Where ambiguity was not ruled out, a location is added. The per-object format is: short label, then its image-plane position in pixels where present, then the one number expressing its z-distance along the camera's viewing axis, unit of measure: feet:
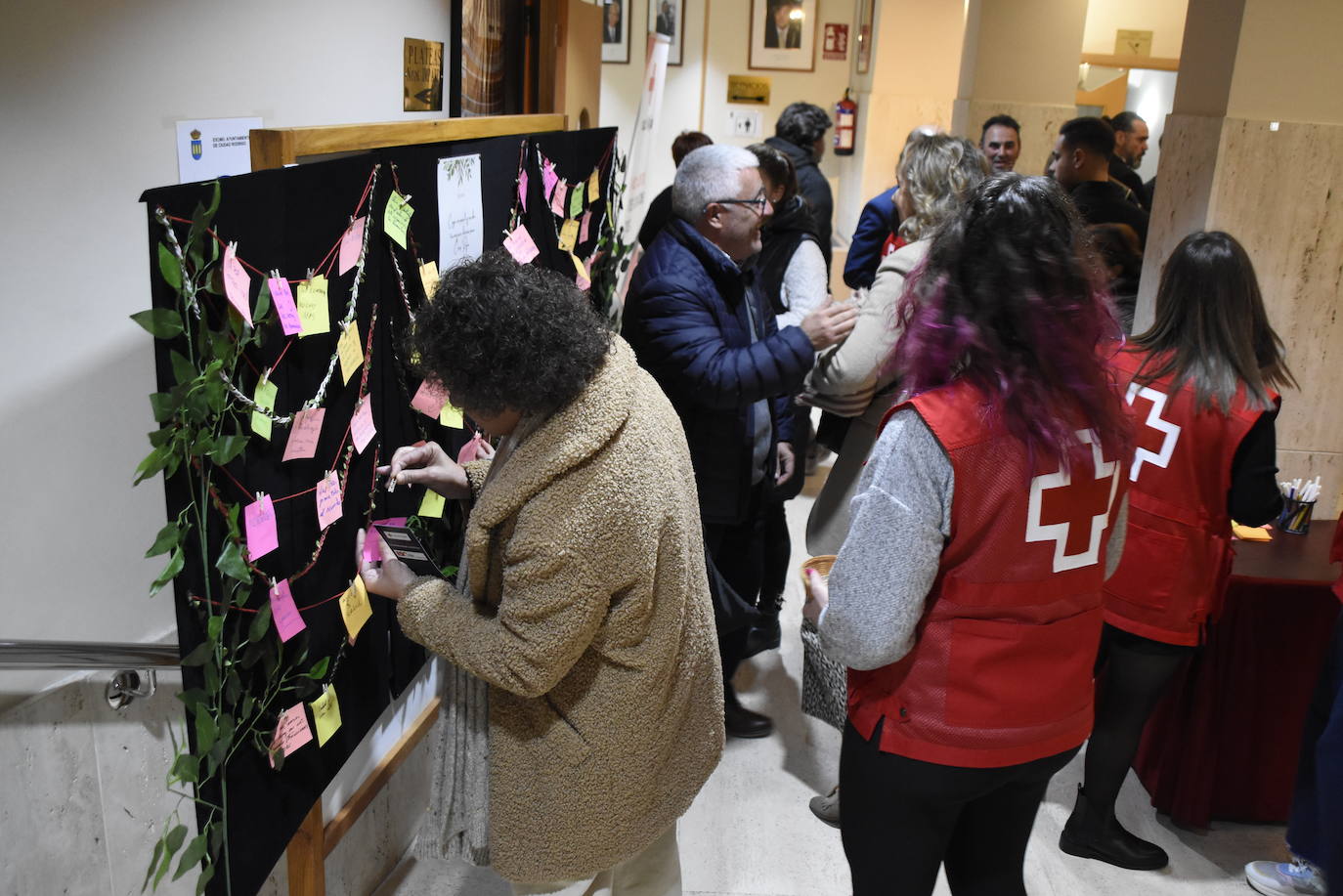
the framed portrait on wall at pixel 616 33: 20.36
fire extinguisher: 29.22
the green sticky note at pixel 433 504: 6.72
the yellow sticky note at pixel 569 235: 9.28
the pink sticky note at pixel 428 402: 6.52
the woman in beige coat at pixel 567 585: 4.95
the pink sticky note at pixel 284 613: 4.99
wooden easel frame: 4.92
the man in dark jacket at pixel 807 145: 17.11
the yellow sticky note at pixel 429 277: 6.32
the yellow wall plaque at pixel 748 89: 30.83
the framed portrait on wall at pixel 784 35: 30.22
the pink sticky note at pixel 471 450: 7.34
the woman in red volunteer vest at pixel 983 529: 4.84
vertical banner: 15.07
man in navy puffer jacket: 8.64
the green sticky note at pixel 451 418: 6.95
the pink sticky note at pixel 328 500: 5.34
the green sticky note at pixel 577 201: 9.48
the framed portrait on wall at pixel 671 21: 18.04
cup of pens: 9.57
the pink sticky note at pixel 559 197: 8.82
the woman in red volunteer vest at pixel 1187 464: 7.56
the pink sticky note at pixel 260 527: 4.69
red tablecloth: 8.95
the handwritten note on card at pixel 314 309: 4.92
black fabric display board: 4.46
